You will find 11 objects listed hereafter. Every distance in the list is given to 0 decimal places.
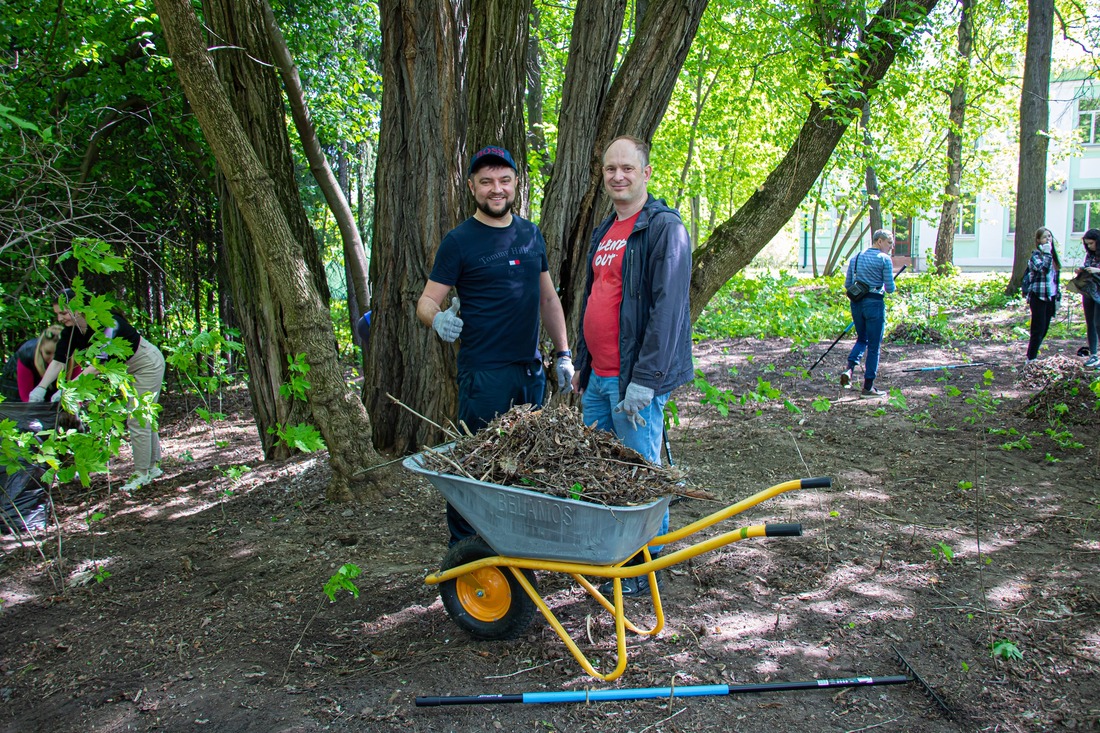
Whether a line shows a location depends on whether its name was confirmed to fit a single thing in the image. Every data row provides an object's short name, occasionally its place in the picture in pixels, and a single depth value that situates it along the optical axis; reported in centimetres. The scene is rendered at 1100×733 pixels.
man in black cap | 334
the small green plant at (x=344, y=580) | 310
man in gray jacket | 301
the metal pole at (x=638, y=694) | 263
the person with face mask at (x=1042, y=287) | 834
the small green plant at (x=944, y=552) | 365
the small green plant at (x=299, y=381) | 423
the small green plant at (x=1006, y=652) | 288
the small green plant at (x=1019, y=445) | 562
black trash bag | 453
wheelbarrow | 249
